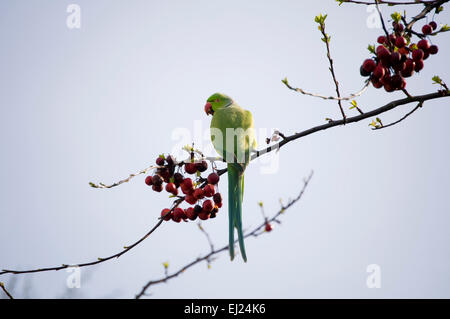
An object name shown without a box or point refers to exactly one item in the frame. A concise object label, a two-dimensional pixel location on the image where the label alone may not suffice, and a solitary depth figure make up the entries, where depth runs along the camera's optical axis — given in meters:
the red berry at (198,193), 2.55
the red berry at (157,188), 2.54
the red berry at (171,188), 2.57
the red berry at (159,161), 2.50
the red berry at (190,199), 2.56
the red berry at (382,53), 2.25
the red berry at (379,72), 2.26
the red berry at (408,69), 2.33
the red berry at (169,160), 2.52
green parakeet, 2.64
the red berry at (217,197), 2.66
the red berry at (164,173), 2.52
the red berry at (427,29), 2.68
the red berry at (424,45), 2.49
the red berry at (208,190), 2.57
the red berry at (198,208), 2.62
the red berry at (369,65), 2.29
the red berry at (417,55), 2.38
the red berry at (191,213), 2.63
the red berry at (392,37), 2.44
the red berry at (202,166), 2.58
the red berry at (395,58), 2.26
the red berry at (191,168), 2.57
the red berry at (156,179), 2.50
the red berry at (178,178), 2.58
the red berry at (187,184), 2.55
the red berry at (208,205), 2.59
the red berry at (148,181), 2.56
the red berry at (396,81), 2.26
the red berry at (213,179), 2.56
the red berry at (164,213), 2.43
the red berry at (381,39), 2.57
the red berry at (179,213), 2.68
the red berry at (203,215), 2.62
